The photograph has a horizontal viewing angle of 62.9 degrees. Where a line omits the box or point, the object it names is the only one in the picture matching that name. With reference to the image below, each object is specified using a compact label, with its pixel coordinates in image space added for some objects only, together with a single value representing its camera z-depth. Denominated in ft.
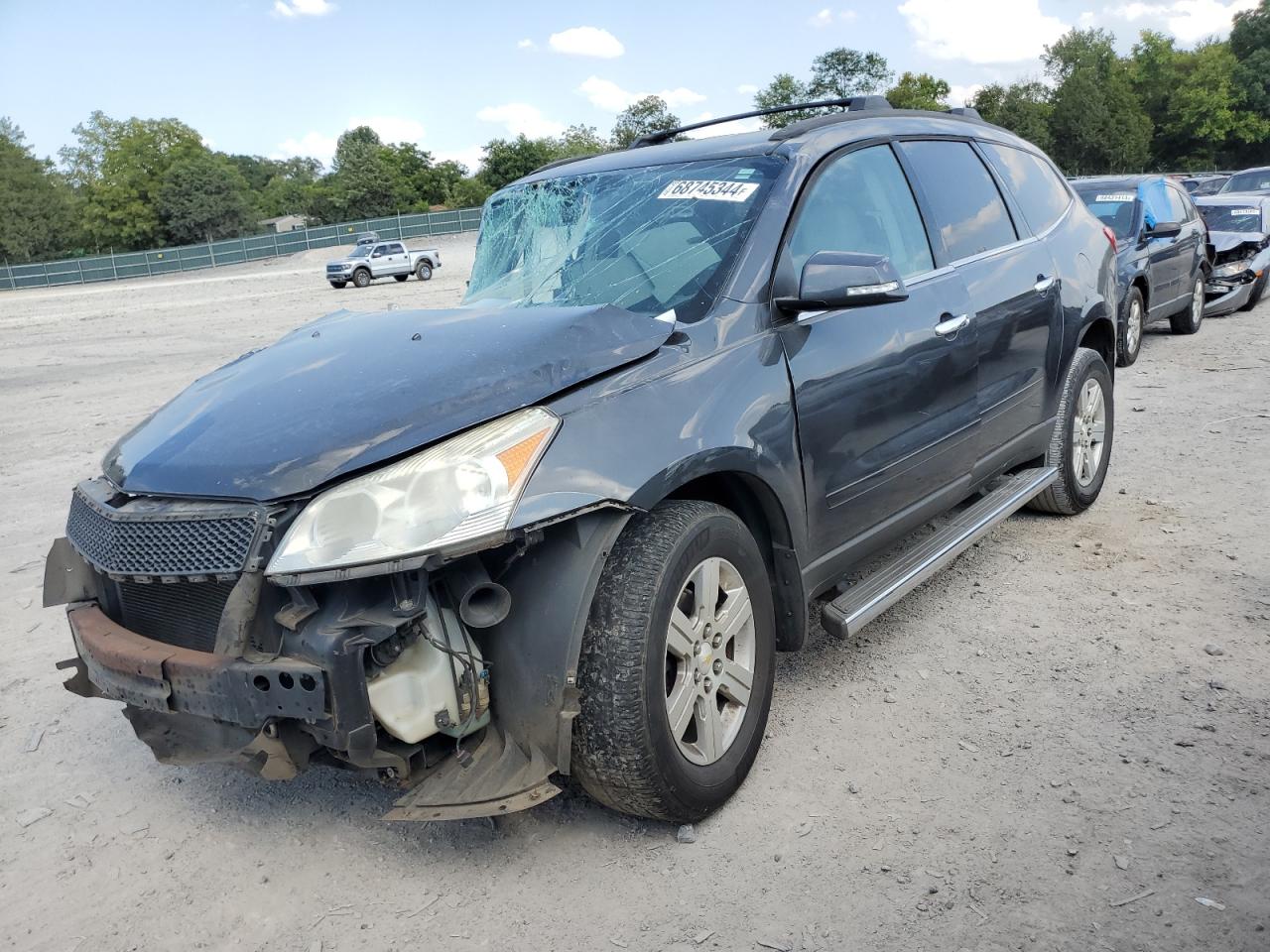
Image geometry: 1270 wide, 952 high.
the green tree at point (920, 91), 269.64
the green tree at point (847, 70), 304.09
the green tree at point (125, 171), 270.26
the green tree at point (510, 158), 267.59
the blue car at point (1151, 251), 32.22
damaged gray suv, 7.67
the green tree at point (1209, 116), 244.83
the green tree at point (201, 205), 264.11
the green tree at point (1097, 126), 231.09
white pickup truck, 112.37
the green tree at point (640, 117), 291.99
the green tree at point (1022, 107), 225.56
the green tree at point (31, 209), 247.09
